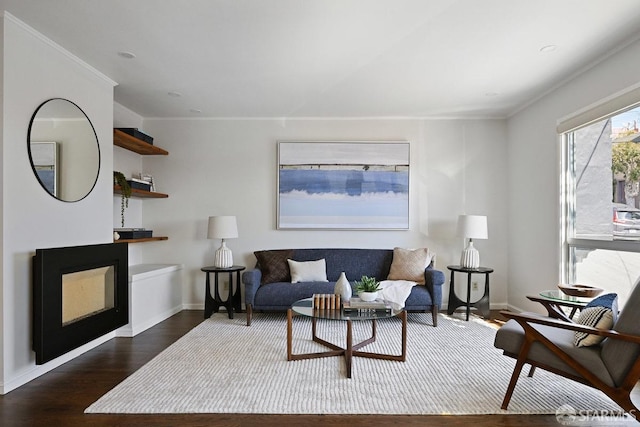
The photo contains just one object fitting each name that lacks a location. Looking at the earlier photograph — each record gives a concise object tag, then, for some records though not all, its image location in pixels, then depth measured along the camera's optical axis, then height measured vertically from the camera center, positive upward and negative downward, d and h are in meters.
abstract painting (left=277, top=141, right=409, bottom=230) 4.98 +0.39
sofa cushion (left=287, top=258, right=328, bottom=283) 4.49 -0.68
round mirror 2.83 +0.52
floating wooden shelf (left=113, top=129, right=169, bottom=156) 4.05 +0.82
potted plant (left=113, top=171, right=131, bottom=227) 4.06 +0.34
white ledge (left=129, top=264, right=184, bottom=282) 3.97 -0.65
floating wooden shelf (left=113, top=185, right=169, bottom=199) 4.09 +0.25
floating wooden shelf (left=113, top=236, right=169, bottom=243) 3.99 -0.29
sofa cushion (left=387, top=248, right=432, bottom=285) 4.44 -0.59
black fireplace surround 2.73 -0.70
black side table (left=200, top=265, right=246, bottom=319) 4.49 -1.03
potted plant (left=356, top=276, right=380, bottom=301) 3.24 -0.65
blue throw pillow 2.11 -0.58
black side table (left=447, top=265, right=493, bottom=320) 4.41 -1.01
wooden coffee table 2.82 -0.98
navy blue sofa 4.13 -0.85
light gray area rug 2.30 -1.18
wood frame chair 1.96 -0.77
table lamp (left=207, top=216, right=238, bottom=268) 4.58 -0.22
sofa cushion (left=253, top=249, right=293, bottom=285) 4.55 -0.62
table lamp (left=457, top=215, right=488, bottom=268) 4.49 -0.20
